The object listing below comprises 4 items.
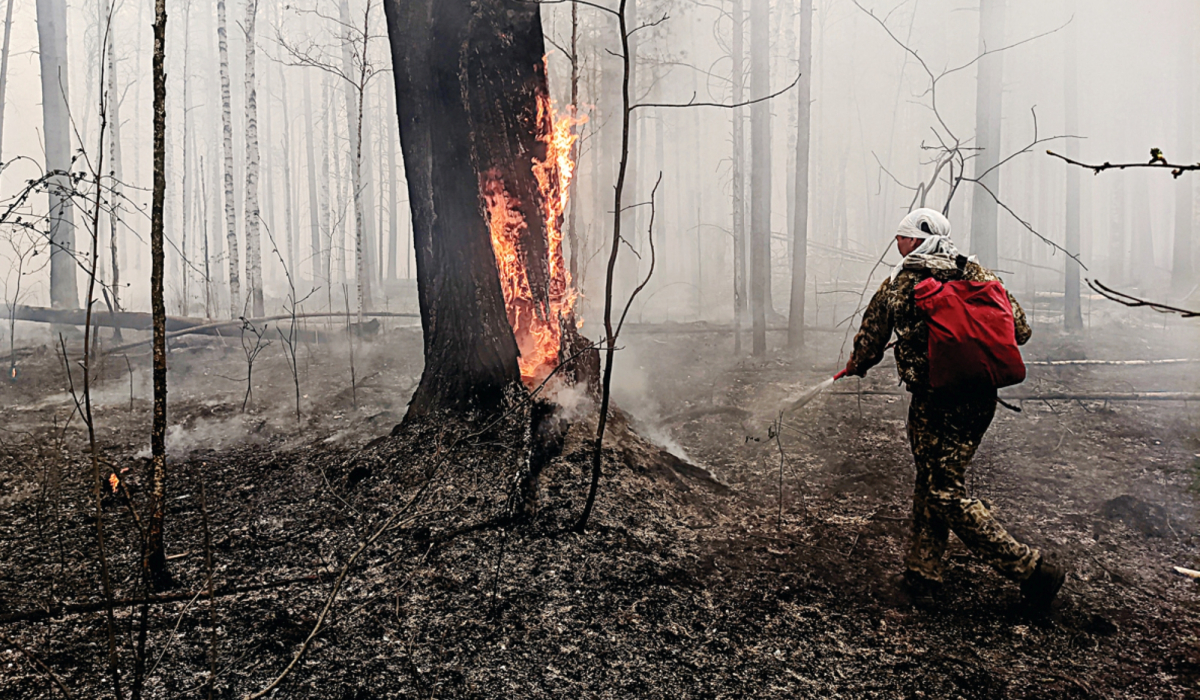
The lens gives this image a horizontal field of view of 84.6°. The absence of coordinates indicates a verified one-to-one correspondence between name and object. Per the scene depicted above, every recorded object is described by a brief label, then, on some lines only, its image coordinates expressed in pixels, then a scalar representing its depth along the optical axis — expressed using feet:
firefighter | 10.77
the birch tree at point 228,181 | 40.32
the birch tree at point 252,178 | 40.68
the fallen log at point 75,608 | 9.70
